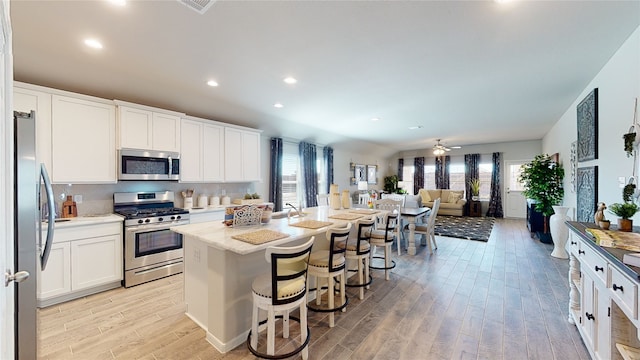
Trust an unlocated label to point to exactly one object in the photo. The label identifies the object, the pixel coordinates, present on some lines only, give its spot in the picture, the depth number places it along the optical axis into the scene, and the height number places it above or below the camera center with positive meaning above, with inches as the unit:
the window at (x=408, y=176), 422.8 +3.8
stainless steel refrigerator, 60.3 -11.7
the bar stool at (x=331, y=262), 93.0 -30.7
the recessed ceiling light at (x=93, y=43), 87.9 +46.7
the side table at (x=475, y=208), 357.7 -42.0
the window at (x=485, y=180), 364.5 -2.6
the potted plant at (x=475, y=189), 364.5 -15.2
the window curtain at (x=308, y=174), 264.2 +4.7
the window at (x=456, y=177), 384.0 +1.7
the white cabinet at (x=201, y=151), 159.3 +17.9
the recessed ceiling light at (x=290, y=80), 122.0 +47.0
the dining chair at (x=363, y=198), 295.0 -23.0
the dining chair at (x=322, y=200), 218.1 -18.4
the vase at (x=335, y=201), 146.3 -12.8
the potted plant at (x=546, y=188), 205.8 -7.9
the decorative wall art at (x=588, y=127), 120.6 +25.6
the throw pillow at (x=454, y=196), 362.6 -25.3
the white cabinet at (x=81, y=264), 107.7 -37.4
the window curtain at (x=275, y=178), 231.9 +0.5
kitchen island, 79.7 -32.1
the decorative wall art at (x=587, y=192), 120.6 -7.1
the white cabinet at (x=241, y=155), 182.5 +17.4
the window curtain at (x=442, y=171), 392.5 +10.2
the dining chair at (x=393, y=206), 178.7 -19.8
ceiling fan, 306.7 +33.6
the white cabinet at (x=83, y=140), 115.1 +18.1
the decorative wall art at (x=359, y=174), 350.0 +6.2
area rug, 236.5 -51.7
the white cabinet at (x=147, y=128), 132.0 +27.8
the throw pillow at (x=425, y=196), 375.9 -25.8
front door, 339.3 -21.0
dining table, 180.5 -34.1
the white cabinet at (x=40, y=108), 106.1 +29.6
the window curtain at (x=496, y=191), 350.0 -18.2
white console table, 51.7 -29.9
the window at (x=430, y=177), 406.1 +1.9
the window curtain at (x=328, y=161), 300.2 +20.2
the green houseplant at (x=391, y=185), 408.8 -10.6
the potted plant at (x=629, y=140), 83.3 +12.2
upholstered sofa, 354.6 -30.5
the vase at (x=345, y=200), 147.3 -12.3
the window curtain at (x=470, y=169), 367.9 +13.1
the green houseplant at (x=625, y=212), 74.2 -9.7
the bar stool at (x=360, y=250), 110.8 -31.1
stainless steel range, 126.6 -30.1
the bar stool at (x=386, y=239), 127.9 -29.9
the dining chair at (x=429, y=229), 182.1 -36.0
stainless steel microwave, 133.0 +7.7
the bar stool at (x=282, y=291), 70.1 -31.7
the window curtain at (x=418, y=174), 414.0 +6.8
